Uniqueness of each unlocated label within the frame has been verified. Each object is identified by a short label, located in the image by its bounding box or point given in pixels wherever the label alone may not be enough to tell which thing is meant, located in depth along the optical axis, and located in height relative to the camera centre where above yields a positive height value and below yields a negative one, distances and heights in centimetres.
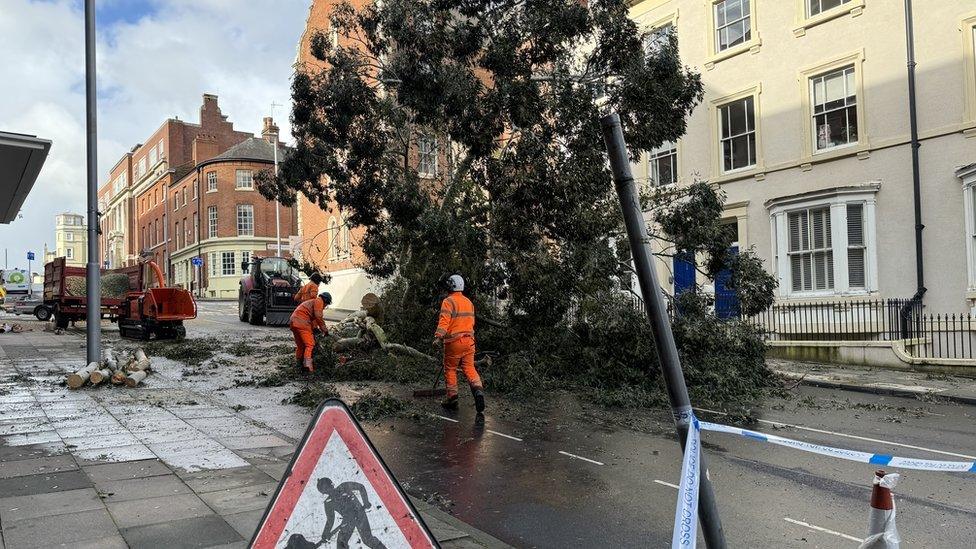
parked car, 3408 -54
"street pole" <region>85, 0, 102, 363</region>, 1122 +128
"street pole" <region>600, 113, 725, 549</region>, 243 +2
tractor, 2370 -8
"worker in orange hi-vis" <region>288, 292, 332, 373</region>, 1225 -64
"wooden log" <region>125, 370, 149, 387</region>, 1060 -133
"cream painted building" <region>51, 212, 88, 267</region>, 12012 +982
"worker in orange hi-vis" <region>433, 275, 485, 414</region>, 896 -61
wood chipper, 1858 -54
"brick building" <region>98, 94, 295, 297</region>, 5422 +853
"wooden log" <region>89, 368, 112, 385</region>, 1055 -128
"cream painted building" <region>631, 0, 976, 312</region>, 1477 +341
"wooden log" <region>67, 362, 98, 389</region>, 1033 -127
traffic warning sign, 236 -74
